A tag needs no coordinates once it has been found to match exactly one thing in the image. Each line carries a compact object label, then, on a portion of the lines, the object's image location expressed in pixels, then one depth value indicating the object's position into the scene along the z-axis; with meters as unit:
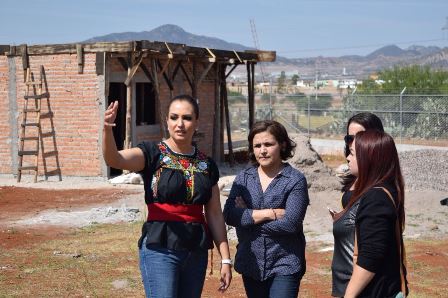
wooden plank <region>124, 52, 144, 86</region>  17.17
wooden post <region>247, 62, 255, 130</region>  22.83
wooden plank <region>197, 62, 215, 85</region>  20.76
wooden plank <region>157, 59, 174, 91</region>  19.60
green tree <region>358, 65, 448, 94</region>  36.22
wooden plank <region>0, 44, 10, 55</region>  18.38
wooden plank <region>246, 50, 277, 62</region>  21.97
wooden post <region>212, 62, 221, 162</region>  22.28
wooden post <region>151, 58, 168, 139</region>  18.25
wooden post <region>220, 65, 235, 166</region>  22.54
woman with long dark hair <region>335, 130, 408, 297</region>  3.65
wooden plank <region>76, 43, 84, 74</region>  17.29
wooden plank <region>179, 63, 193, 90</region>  20.55
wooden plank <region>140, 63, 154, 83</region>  18.25
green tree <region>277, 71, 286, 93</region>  63.01
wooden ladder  17.92
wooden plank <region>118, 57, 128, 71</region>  17.89
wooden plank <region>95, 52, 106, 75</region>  17.28
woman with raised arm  4.25
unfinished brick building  17.41
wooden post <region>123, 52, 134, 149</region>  17.59
